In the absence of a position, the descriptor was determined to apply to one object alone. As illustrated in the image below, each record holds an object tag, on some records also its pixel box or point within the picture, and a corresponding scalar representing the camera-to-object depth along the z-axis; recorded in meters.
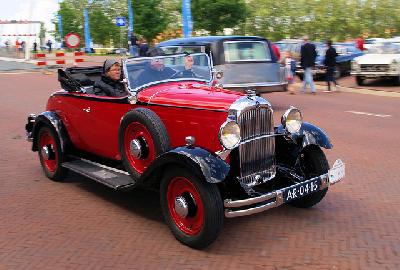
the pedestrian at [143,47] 22.36
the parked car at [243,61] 11.56
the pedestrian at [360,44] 24.03
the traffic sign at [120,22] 38.93
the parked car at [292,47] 21.02
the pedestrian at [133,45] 27.66
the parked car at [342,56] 20.86
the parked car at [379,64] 17.45
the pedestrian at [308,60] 16.08
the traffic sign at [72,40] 23.48
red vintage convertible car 4.15
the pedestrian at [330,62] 16.38
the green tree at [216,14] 38.53
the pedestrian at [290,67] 17.48
